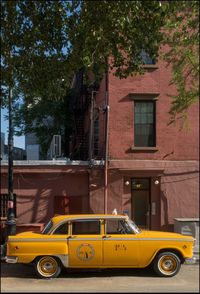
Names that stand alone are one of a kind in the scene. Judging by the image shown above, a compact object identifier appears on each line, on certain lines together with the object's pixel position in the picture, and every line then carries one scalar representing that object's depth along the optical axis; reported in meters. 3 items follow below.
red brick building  11.23
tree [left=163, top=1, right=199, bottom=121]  7.96
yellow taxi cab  6.97
